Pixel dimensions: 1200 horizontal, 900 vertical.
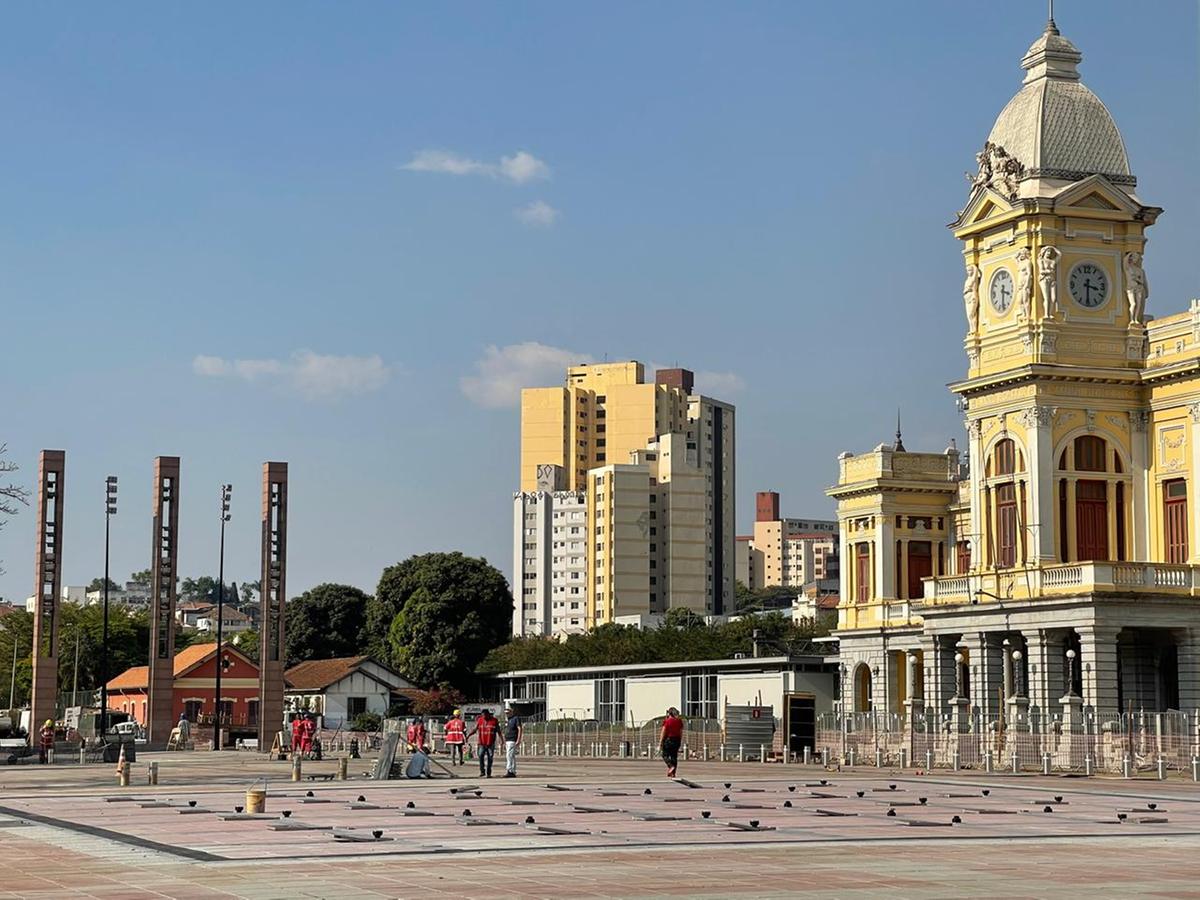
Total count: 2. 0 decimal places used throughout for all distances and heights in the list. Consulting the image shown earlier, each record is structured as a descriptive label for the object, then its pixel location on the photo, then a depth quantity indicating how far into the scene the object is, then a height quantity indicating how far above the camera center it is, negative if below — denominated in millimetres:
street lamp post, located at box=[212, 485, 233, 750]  84062 +5585
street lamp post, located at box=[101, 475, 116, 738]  97500 +10711
